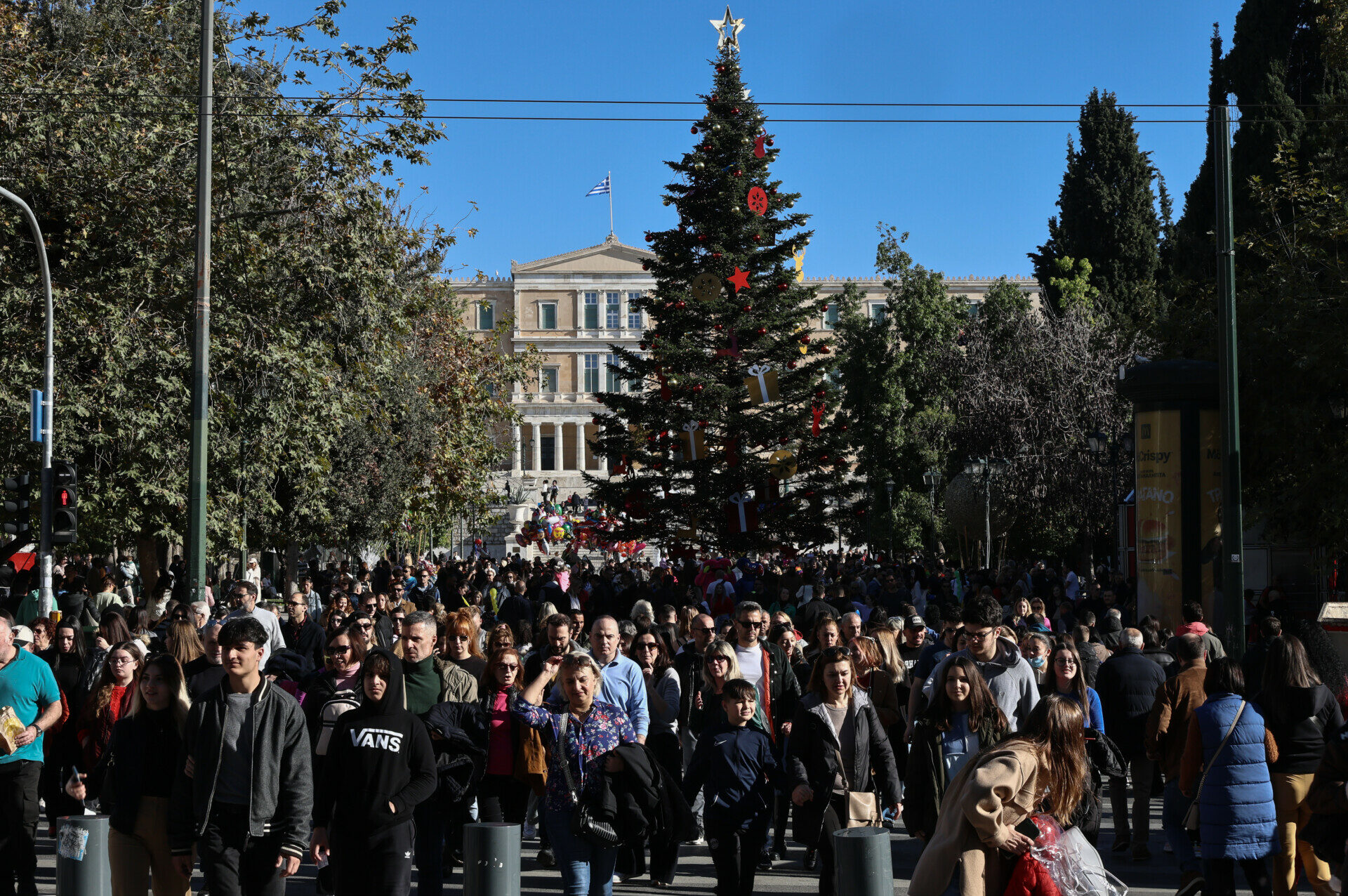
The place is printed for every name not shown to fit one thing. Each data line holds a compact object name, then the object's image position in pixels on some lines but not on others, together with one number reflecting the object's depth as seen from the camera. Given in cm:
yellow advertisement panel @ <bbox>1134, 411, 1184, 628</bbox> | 1744
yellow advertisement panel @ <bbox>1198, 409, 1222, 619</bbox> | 1738
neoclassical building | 9275
